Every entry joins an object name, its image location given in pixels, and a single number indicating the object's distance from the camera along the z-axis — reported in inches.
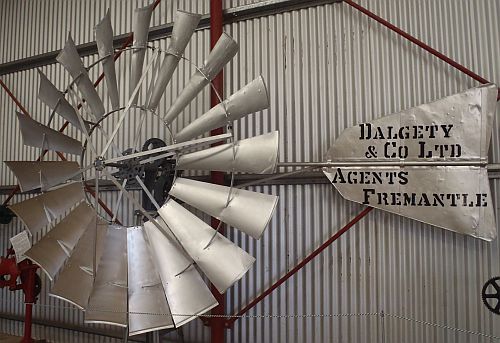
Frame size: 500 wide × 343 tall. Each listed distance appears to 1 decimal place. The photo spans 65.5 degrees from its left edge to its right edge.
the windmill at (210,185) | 108.2
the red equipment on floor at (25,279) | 157.0
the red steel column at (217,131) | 138.8
